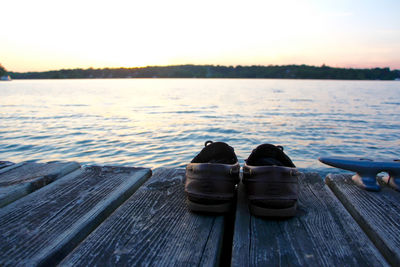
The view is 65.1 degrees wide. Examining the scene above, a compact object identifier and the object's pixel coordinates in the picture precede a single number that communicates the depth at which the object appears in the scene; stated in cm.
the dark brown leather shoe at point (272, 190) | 47
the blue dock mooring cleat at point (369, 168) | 58
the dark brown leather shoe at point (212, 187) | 48
